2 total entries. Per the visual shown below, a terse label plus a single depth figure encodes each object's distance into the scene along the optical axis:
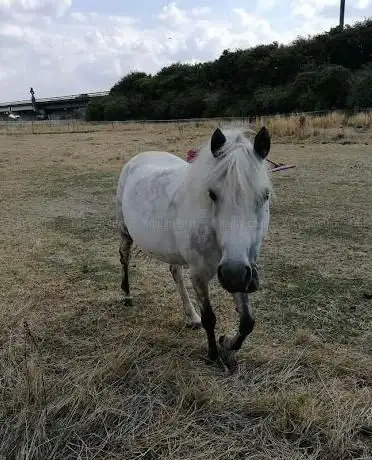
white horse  2.23
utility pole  40.06
